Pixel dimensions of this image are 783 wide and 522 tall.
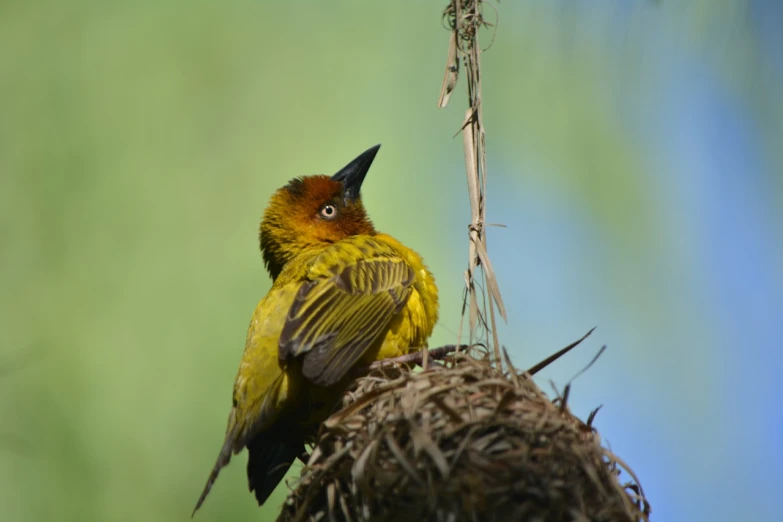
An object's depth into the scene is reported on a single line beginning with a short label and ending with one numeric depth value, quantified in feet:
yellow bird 16.87
